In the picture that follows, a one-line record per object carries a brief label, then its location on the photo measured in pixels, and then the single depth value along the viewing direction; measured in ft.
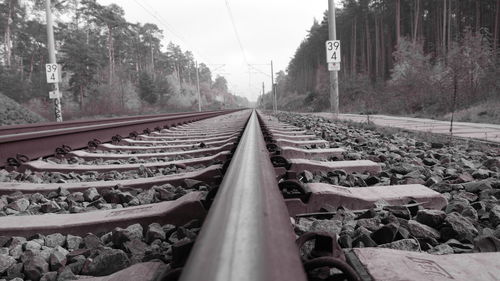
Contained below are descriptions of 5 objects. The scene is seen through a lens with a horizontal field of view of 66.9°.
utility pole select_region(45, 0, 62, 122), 43.86
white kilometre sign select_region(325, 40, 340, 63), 40.16
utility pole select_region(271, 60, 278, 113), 96.75
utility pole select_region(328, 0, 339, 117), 39.58
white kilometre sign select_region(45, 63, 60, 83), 43.06
